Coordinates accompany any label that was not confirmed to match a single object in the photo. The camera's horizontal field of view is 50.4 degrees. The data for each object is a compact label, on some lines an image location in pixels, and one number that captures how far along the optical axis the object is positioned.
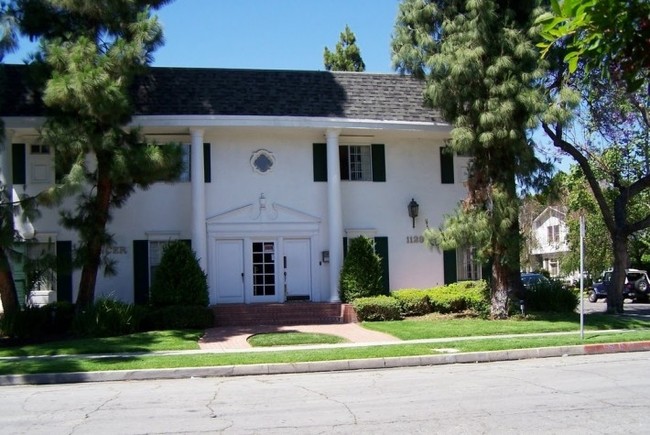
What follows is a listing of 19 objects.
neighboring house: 58.19
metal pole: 15.05
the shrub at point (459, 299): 20.94
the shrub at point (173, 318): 19.12
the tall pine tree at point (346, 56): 39.41
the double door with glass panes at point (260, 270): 22.03
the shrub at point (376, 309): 20.33
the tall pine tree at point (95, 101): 17.59
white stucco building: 21.42
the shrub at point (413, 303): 21.19
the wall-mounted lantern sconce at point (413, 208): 22.92
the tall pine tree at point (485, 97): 18.75
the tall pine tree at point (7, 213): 17.36
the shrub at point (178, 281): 19.75
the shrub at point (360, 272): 21.09
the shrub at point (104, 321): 17.95
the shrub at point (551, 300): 21.59
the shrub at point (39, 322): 18.00
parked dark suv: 37.47
